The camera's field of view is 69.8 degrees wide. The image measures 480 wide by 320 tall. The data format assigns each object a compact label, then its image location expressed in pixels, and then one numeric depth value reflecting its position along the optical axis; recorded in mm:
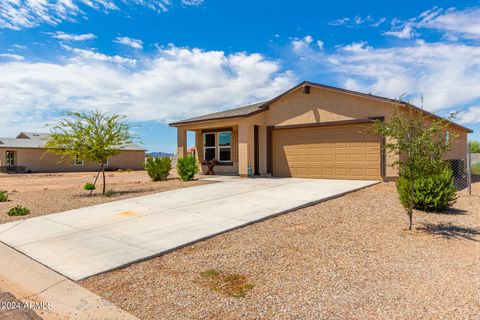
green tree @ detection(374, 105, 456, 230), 6762
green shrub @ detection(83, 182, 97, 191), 14748
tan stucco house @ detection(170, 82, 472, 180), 14852
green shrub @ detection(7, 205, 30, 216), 10227
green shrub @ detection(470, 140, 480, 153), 37062
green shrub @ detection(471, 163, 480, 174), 20872
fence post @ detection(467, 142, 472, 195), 11016
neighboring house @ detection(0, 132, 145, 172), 35500
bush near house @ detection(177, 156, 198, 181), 17500
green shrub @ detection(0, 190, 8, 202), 12972
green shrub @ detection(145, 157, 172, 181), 19156
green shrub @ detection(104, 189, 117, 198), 13625
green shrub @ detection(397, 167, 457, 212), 8750
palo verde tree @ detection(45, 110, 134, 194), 13742
